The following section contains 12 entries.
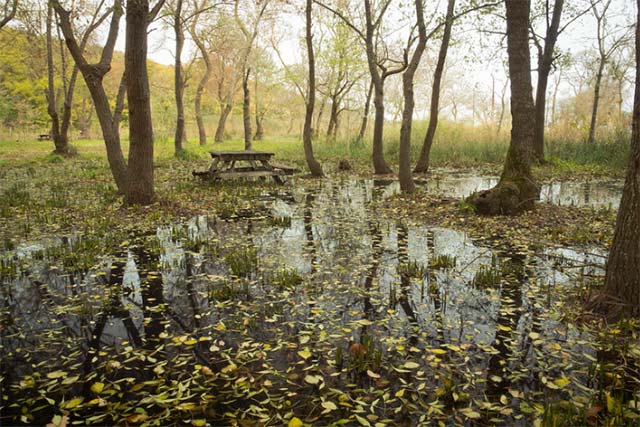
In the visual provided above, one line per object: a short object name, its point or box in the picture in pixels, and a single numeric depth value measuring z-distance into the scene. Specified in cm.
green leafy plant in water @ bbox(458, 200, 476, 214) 746
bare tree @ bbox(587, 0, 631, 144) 1947
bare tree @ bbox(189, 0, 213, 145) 2292
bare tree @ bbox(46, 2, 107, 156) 1705
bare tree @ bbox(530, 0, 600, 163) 1348
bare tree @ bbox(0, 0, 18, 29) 1168
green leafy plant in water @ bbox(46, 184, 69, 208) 834
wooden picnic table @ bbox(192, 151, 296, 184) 1163
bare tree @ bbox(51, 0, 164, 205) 741
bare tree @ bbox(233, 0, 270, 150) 2039
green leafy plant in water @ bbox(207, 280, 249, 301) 405
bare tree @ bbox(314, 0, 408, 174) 1159
